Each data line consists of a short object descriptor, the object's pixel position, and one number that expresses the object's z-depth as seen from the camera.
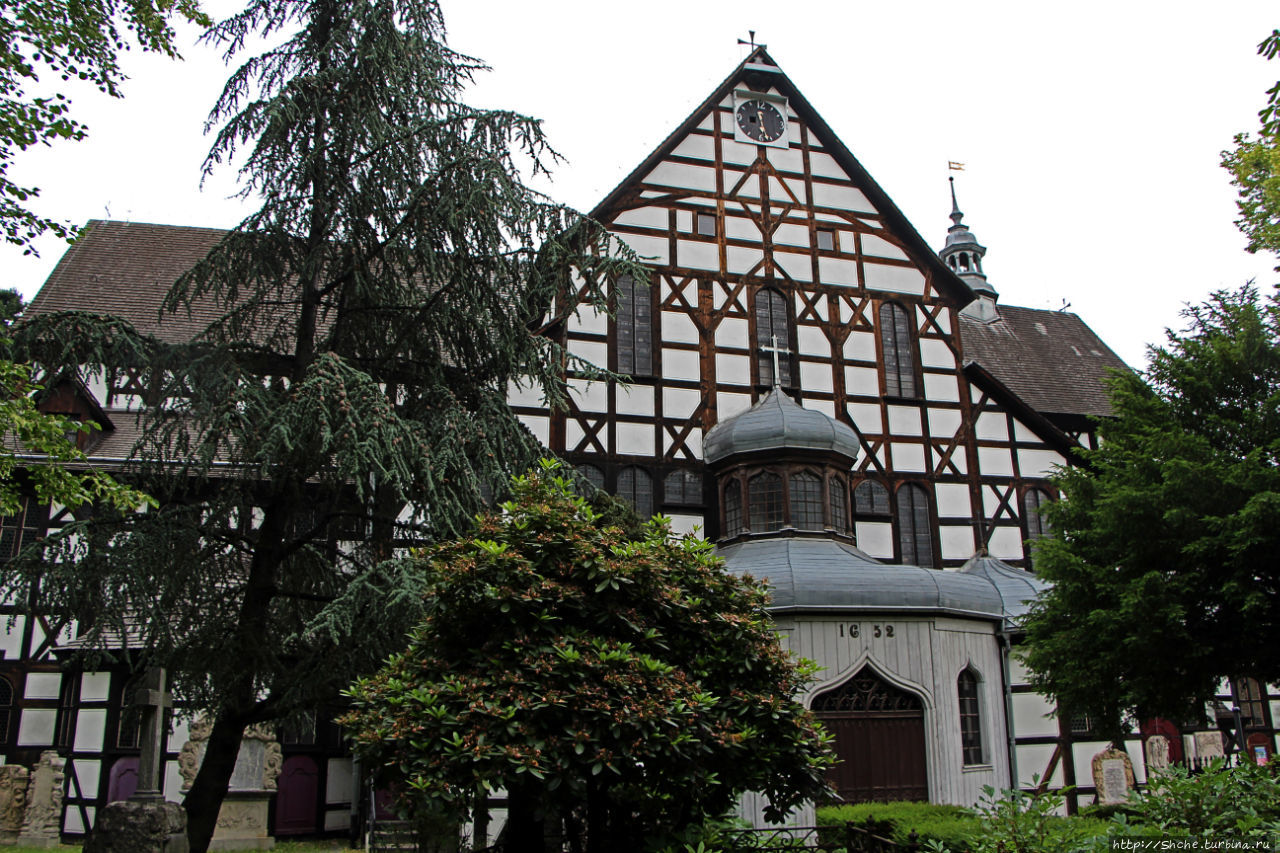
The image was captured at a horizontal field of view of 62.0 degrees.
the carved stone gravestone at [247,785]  17.61
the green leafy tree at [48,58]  10.85
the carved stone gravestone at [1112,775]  19.56
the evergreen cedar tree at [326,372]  10.27
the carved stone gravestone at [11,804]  17.14
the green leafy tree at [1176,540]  15.79
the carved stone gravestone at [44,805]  17.20
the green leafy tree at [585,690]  7.98
